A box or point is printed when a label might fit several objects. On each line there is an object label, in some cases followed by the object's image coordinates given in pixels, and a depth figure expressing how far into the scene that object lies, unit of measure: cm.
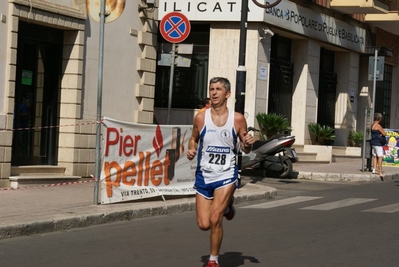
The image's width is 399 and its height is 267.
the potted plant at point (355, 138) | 2867
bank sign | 2284
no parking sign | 1510
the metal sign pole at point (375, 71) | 2272
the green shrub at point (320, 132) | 2605
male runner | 767
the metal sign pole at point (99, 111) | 1212
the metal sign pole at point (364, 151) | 2193
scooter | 1953
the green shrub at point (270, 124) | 2309
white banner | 1247
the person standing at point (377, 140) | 2125
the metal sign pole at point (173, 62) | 1512
